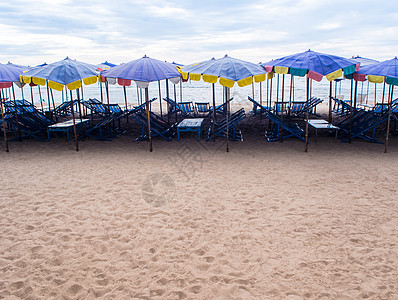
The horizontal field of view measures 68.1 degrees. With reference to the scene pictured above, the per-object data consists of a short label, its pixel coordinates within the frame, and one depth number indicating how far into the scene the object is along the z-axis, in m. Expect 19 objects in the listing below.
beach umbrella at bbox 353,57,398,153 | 6.55
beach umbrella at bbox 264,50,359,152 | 6.60
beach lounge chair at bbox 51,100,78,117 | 11.89
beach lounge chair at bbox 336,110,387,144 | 8.25
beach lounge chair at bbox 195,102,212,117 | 13.02
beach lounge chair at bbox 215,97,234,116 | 13.00
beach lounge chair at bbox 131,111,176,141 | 8.80
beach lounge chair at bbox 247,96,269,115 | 12.82
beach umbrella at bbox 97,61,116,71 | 13.44
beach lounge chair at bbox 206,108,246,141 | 8.70
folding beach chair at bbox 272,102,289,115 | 12.60
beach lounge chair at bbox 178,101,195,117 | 12.53
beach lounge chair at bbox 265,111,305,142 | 8.44
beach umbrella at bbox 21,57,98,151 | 6.92
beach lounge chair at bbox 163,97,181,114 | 11.73
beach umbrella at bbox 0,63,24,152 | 7.64
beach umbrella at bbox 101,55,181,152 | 6.88
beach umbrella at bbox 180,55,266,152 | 6.56
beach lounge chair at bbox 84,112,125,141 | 8.95
